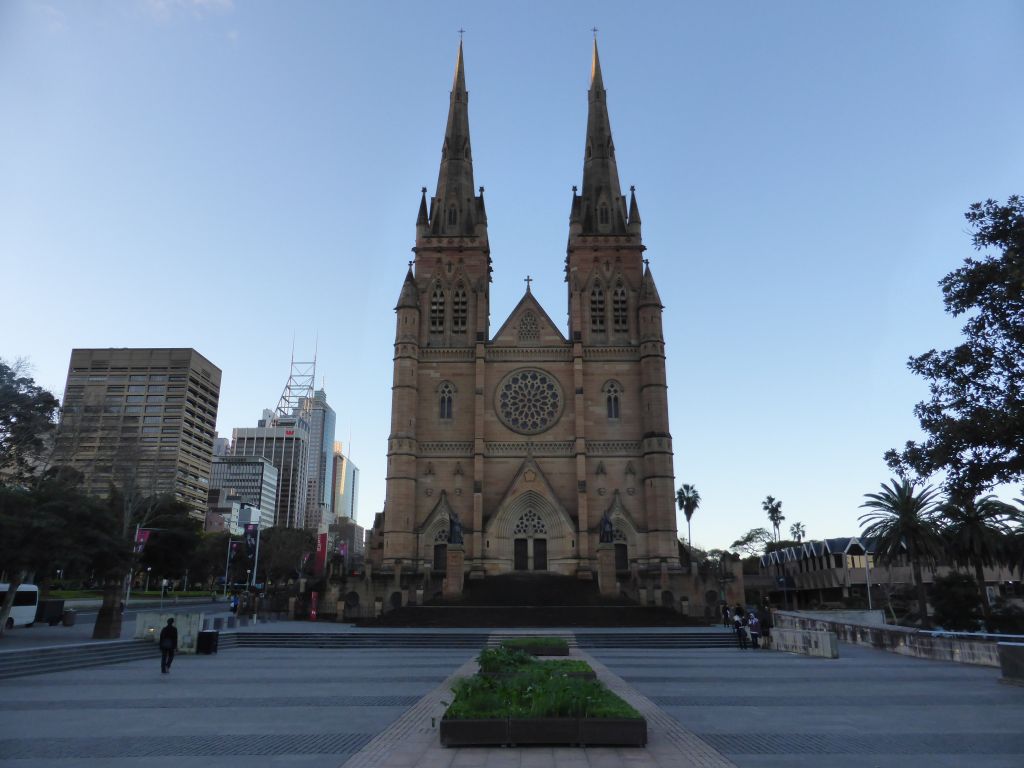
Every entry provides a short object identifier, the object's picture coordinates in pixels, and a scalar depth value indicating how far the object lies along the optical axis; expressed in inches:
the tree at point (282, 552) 2711.6
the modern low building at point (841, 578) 2578.7
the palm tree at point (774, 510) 4010.8
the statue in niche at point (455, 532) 1476.4
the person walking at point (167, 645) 643.5
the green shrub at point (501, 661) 492.1
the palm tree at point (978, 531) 1379.2
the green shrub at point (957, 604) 1305.4
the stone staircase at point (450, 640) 992.2
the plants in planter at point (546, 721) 334.0
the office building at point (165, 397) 4434.1
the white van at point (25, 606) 1232.0
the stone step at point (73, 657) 660.1
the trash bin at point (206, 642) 863.1
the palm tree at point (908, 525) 1366.9
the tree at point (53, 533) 841.5
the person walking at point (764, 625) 969.9
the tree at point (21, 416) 1179.9
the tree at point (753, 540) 4308.6
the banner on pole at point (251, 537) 1443.0
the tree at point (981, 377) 560.2
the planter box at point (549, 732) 333.7
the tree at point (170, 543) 2068.2
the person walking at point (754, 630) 957.2
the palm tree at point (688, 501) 3235.7
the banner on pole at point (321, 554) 1811.0
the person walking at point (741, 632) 951.6
